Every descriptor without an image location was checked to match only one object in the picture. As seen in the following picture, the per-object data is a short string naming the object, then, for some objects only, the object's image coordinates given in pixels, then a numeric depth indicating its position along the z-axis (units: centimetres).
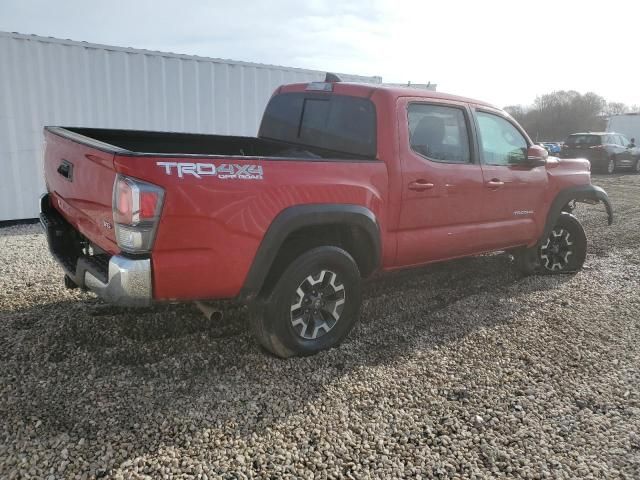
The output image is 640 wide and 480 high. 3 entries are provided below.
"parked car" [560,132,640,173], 1955
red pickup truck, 268
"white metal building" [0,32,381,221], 754
